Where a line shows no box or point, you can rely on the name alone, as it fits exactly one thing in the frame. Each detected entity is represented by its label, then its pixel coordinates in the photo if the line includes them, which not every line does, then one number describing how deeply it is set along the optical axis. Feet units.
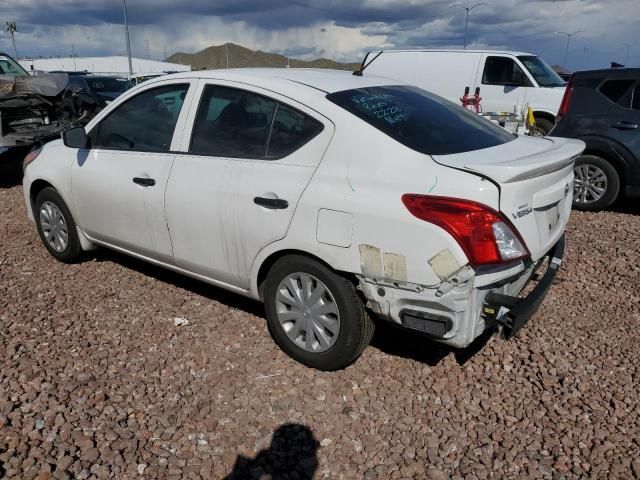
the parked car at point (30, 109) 29.53
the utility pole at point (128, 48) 108.99
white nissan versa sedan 9.10
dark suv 22.13
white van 38.58
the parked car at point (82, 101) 33.88
